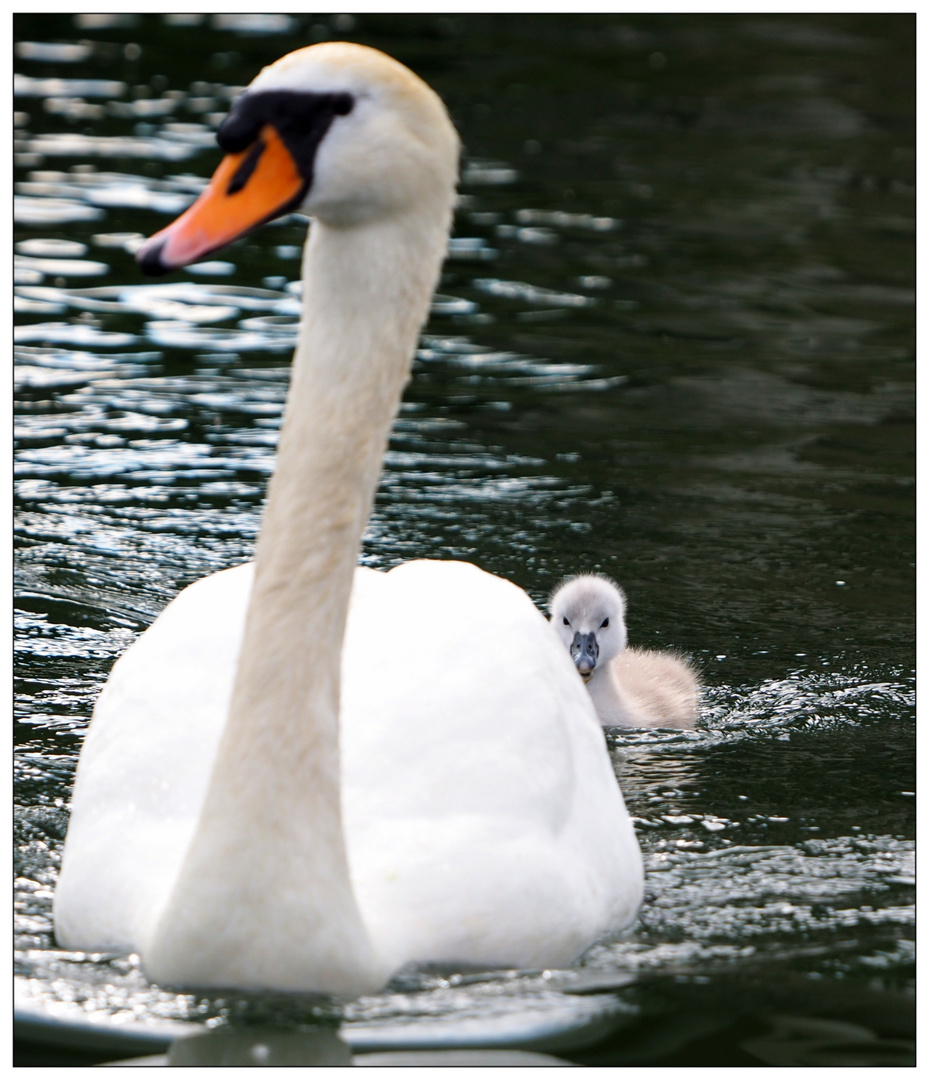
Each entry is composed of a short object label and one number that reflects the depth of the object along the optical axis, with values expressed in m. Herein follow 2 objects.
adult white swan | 7.07
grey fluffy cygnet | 12.91
